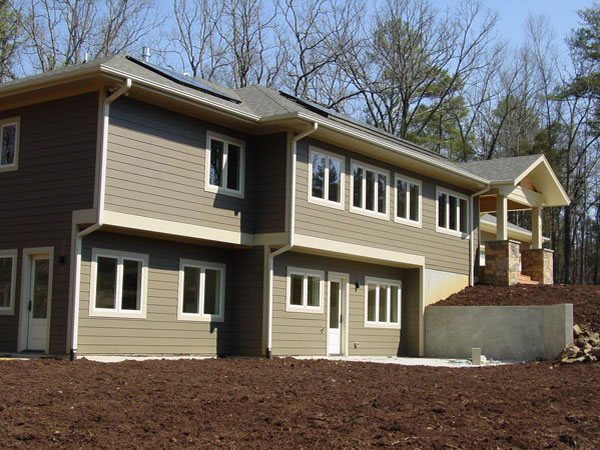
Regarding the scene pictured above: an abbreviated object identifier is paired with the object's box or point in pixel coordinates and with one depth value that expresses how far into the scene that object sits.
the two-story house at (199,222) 13.82
